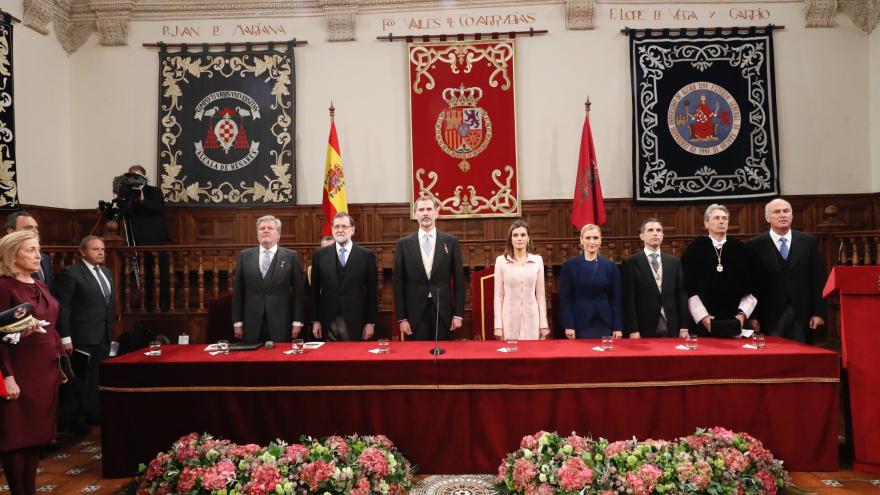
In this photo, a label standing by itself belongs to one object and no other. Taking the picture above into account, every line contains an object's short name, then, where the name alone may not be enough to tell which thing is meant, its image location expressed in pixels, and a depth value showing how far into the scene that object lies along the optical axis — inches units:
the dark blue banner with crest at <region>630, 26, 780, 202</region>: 277.3
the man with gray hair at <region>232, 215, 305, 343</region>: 161.9
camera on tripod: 253.6
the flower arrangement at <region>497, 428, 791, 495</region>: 101.7
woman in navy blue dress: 153.0
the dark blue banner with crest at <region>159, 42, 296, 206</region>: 284.2
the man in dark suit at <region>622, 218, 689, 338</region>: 154.0
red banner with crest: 282.4
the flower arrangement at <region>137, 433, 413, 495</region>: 103.3
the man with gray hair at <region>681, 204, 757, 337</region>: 152.3
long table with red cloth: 118.6
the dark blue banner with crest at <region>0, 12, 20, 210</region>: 241.4
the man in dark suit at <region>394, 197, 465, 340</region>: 161.0
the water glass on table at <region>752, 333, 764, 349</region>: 125.2
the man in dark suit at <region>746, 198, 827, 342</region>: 151.0
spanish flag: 259.3
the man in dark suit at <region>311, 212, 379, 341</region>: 163.8
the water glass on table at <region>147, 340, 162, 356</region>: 127.5
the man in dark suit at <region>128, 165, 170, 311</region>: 251.7
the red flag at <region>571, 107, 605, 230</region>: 255.8
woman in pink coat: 154.5
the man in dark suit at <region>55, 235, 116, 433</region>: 161.3
